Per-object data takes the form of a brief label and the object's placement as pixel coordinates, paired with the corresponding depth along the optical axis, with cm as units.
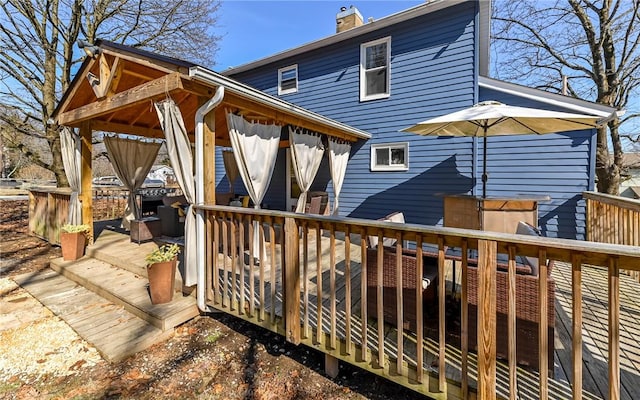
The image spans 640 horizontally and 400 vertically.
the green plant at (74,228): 478
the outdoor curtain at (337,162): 630
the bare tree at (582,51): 891
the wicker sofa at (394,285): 258
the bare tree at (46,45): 788
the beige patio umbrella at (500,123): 333
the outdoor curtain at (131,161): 572
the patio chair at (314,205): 608
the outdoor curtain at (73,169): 521
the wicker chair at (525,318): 206
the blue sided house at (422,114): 527
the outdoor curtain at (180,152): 331
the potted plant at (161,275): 314
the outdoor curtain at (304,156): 521
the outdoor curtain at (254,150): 382
